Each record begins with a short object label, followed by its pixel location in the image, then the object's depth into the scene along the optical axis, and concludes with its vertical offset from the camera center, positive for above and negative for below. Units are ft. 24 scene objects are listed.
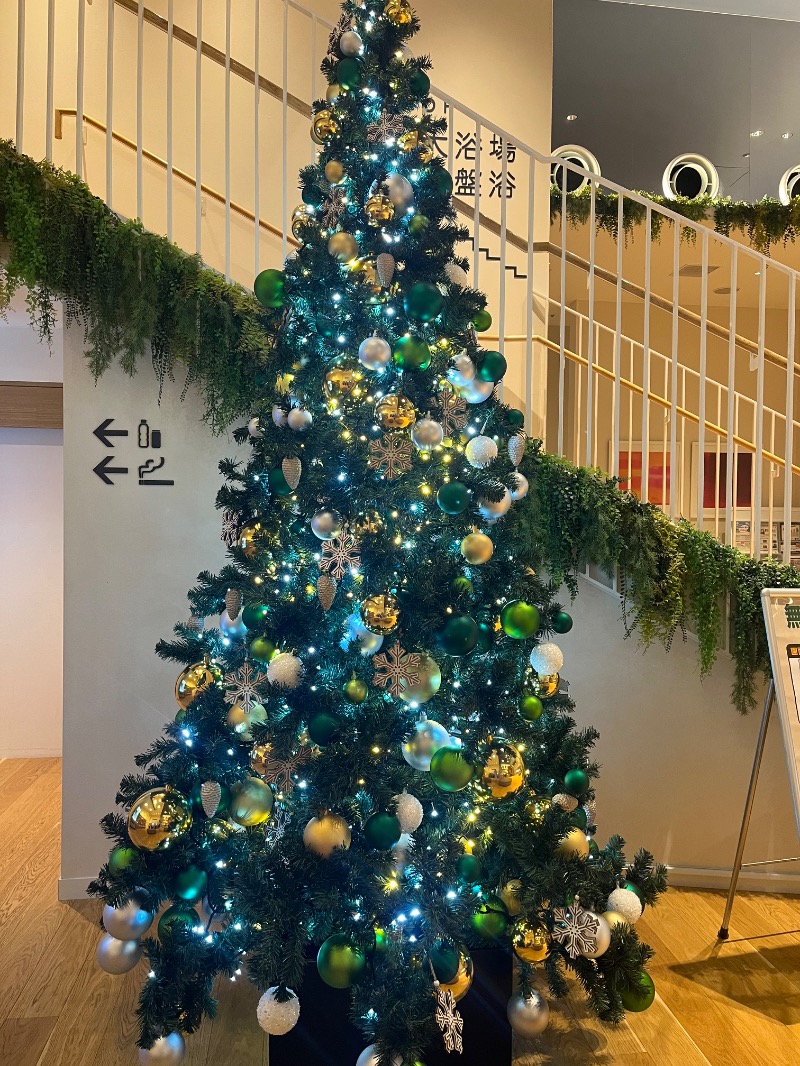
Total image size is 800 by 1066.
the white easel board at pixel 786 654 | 7.79 -1.12
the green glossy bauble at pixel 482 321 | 6.45 +1.78
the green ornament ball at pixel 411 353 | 5.81 +1.34
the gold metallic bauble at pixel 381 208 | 6.03 +2.49
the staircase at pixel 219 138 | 12.57 +6.53
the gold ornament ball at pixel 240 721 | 6.13 -1.46
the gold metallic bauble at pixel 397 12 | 6.31 +4.18
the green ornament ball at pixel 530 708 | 6.18 -1.33
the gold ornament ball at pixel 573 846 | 6.07 -2.37
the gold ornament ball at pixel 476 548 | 5.85 -0.08
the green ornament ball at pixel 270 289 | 6.43 +1.99
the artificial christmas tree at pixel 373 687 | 5.28 -1.13
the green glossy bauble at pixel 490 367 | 6.21 +1.33
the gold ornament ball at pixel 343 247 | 6.06 +2.21
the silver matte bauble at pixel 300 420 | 6.11 +0.88
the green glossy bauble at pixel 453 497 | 5.69 +0.29
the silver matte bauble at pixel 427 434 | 5.82 +0.76
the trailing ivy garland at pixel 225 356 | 8.70 +2.01
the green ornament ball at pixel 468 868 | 5.56 -2.33
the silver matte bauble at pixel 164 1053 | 5.51 -3.64
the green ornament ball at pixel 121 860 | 5.84 -2.43
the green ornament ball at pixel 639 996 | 6.17 -3.56
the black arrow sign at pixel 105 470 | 9.39 +0.72
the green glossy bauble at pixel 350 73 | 6.26 +3.65
